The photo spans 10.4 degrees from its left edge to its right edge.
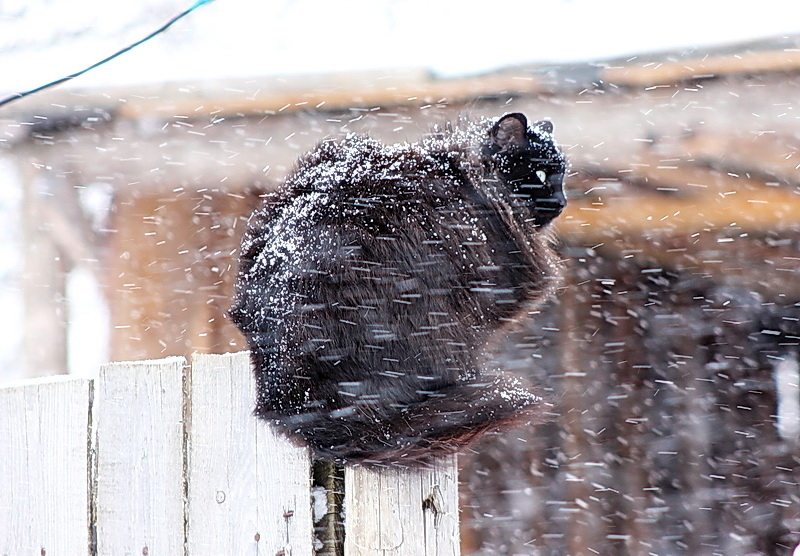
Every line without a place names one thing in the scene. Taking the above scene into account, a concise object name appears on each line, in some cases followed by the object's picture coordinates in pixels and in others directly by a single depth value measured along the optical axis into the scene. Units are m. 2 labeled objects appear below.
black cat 4.30
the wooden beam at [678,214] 6.31
